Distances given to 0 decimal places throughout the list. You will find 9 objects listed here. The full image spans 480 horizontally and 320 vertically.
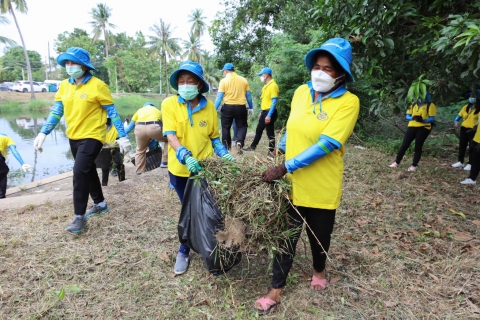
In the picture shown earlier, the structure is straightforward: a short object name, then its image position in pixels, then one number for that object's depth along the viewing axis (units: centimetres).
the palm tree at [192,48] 4522
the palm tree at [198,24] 4356
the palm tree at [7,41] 2583
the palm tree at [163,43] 4034
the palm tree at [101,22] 4019
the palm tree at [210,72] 4525
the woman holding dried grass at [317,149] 185
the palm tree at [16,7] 2344
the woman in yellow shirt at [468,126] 534
